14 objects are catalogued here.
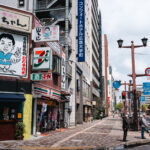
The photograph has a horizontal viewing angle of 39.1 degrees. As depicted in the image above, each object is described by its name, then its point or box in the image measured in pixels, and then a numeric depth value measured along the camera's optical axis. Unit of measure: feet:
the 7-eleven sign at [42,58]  51.21
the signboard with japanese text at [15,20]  49.70
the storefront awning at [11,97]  45.91
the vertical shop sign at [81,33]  102.37
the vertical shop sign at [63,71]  80.41
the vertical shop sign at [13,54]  49.24
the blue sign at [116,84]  81.10
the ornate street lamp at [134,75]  67.42
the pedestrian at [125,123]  47.18
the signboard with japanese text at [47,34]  52.70
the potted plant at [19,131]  47.39
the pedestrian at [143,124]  50.70
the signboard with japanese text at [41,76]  51.44
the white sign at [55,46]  70.21
